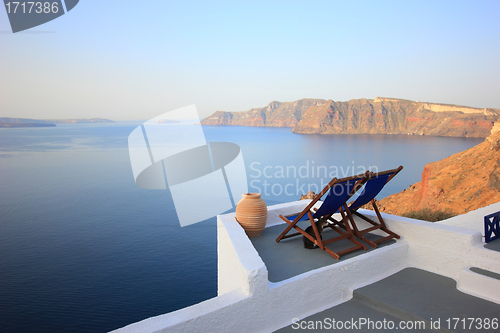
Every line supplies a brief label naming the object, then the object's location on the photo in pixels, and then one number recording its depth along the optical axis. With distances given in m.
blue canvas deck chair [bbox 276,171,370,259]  2.81
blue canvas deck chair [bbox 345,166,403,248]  3.04
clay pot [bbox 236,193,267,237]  3.44
